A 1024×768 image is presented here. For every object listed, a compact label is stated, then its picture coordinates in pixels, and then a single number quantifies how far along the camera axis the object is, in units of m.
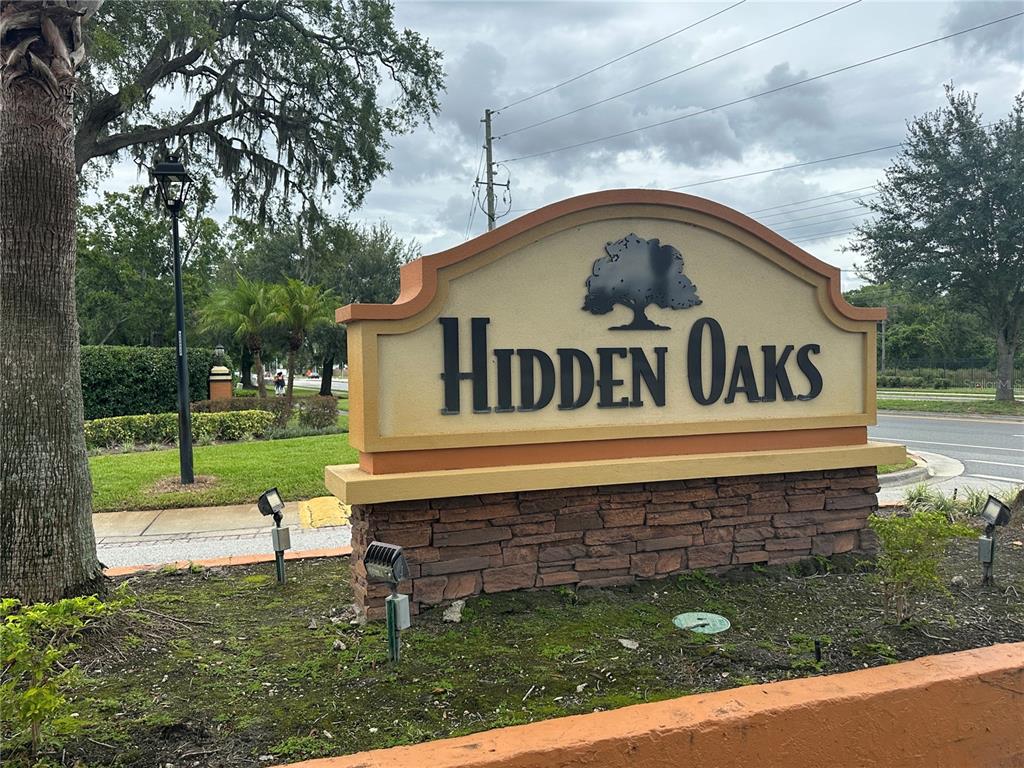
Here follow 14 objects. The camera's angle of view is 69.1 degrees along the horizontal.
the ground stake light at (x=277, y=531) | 4.90
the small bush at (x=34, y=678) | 2.50
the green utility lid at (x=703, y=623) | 4.09
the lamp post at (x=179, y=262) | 9.98
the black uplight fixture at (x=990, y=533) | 4.80
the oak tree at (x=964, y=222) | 21.27
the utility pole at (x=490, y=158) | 27.69
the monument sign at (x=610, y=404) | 4.32
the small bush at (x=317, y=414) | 17.80
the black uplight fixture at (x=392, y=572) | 3.30
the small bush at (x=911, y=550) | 3.92
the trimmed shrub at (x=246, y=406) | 18.06
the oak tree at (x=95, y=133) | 3.77
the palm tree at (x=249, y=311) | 20.14
